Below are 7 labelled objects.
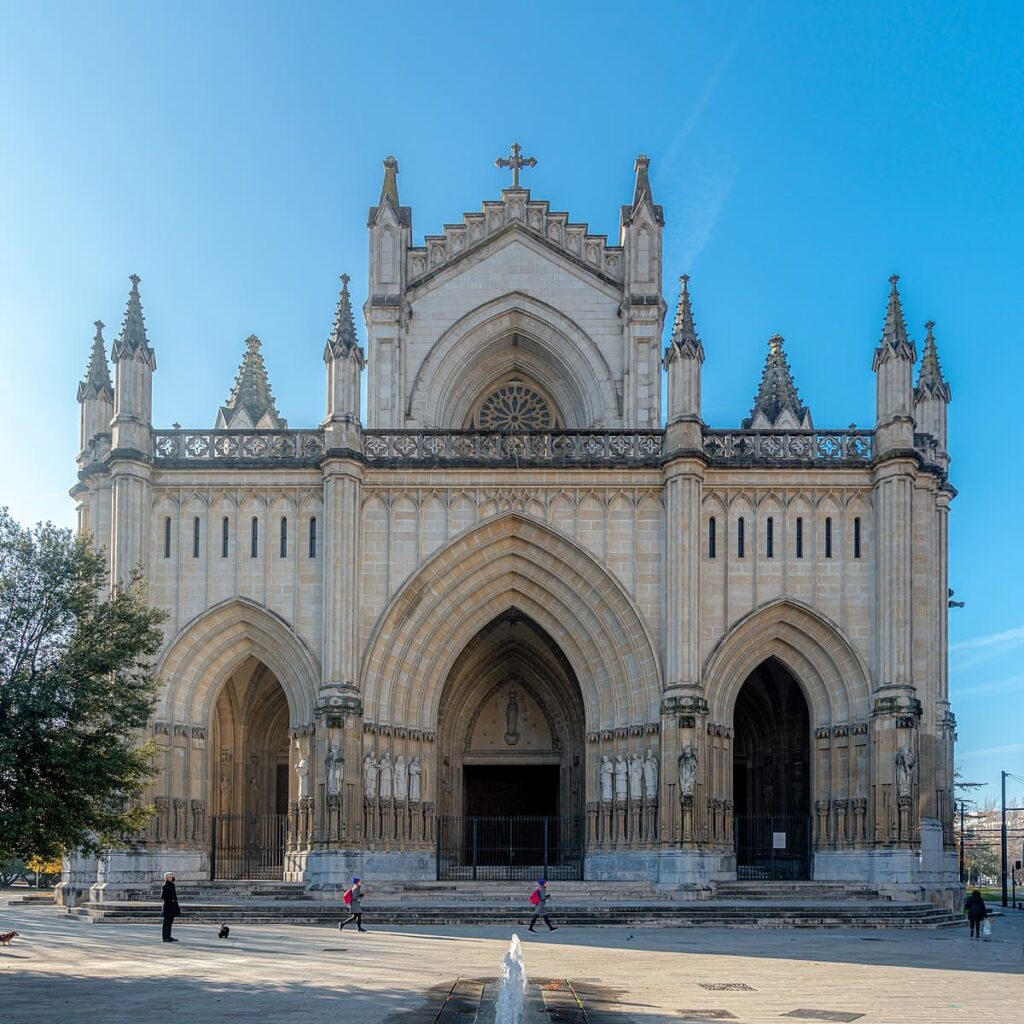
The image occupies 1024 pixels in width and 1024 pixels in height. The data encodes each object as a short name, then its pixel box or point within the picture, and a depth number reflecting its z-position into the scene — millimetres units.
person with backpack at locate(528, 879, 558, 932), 29609
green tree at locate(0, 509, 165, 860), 23312
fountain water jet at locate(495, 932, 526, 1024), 15672
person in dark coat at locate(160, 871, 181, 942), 27234
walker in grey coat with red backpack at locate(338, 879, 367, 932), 30047
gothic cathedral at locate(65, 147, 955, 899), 37688
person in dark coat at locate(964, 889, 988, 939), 30891
